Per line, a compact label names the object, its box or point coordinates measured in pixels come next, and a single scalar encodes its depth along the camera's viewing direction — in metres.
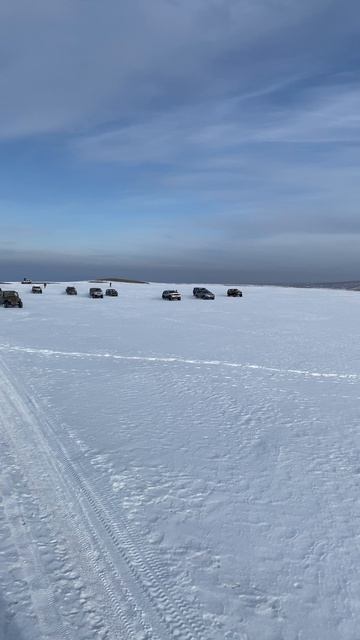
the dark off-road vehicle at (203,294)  55.97
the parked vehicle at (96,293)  54.53
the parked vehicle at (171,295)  53.94
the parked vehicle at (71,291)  60.98
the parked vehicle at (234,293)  61.81
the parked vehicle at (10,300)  38.75
